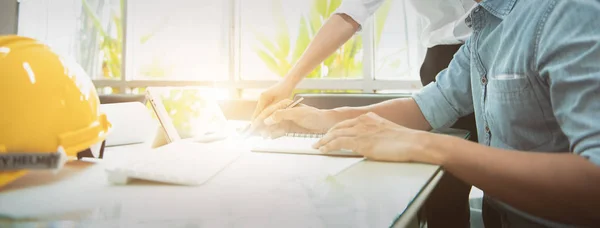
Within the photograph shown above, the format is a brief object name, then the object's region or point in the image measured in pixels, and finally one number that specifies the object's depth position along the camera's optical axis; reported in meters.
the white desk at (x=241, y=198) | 0.40
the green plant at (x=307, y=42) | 2.82
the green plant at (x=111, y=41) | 3.73
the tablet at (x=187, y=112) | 1.01
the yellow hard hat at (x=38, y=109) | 0.52
